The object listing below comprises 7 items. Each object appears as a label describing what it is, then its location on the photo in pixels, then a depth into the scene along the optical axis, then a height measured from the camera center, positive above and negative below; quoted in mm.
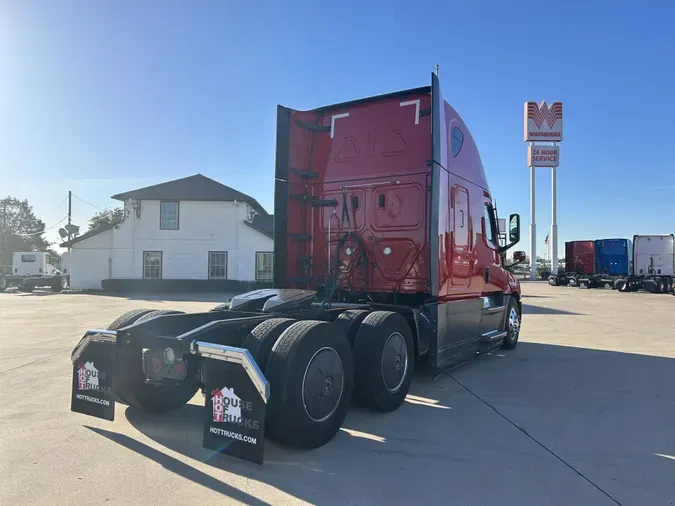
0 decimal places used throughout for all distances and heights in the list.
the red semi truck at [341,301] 3707 -507
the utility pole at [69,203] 45344 +5178
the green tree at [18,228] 70562 +4789
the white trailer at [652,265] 30297 +27
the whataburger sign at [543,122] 46938 +14049
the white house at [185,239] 29422 +1260
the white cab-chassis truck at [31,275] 30811 -1158
